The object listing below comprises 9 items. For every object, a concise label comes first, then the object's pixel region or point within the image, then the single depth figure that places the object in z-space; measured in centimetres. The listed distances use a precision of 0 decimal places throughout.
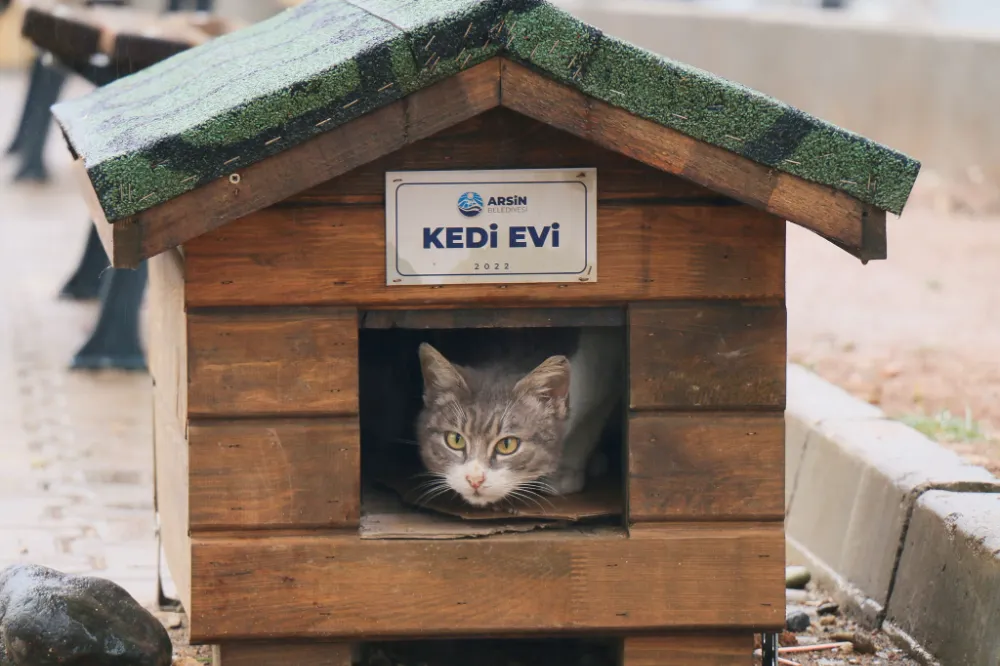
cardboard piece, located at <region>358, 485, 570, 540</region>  579
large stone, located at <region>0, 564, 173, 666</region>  570
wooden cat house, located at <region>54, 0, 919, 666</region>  527
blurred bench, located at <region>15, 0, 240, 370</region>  1028
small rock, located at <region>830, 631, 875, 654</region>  684
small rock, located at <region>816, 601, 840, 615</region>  756
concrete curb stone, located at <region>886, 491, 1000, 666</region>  612
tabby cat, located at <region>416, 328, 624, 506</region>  637
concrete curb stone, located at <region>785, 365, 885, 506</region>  877
